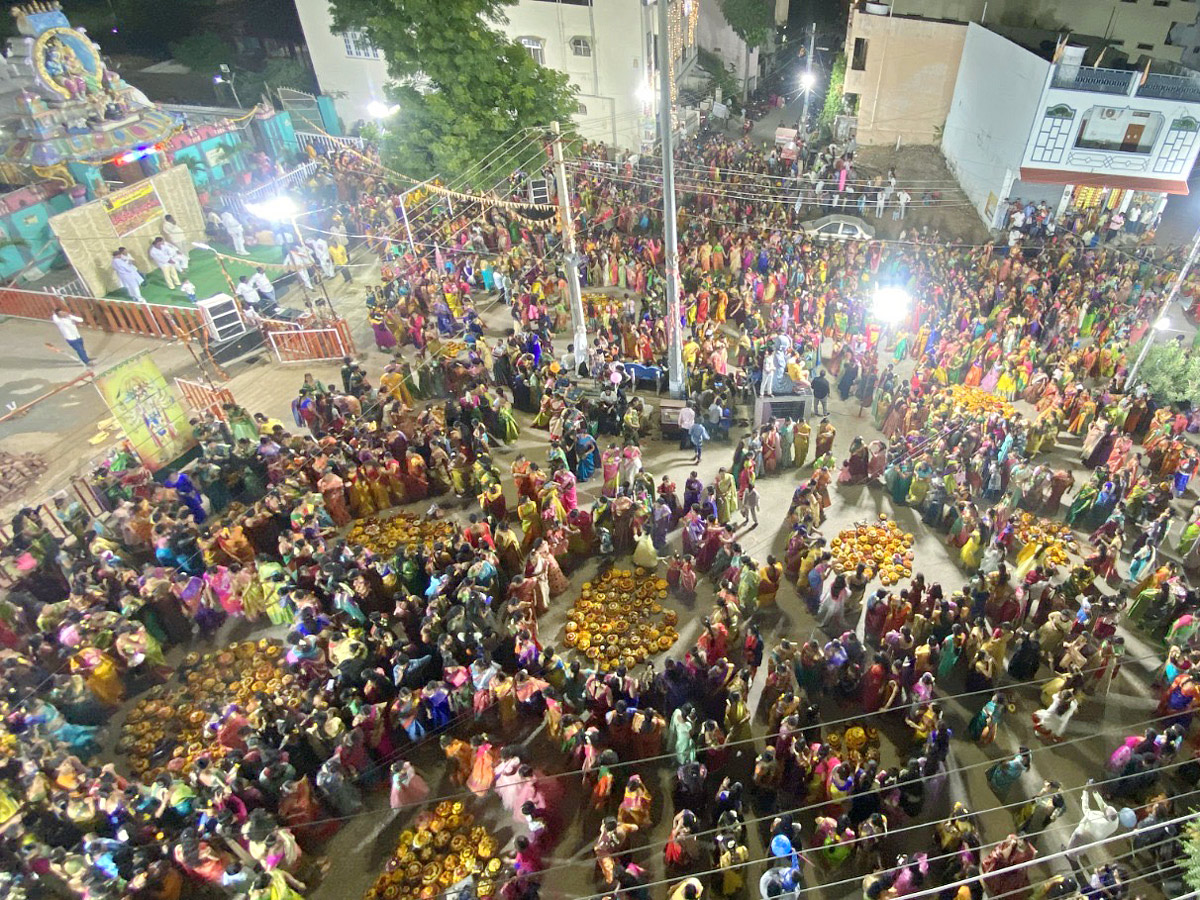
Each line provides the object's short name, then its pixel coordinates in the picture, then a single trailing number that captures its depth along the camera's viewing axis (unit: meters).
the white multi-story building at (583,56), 24.15
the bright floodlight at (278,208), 15.30
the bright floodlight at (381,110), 19.20
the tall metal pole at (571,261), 12.48
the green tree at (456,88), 17.23
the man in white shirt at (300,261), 17.95
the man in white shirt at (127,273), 17.25
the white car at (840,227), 20.67
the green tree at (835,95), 28.88
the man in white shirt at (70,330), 14.91
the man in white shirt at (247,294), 16.81
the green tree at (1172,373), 12.72
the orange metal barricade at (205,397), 13.42
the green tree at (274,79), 30.14
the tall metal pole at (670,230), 10.30
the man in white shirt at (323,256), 19.14
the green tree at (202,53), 31.50
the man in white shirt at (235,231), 20.73
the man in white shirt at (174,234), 19.41
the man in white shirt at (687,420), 12.41
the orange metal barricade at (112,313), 16.66
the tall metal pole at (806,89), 26.89
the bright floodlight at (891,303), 12.98
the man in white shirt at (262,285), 17.41
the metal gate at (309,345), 15.76
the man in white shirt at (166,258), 18.70
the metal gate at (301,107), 27.54
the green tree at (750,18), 32.34
